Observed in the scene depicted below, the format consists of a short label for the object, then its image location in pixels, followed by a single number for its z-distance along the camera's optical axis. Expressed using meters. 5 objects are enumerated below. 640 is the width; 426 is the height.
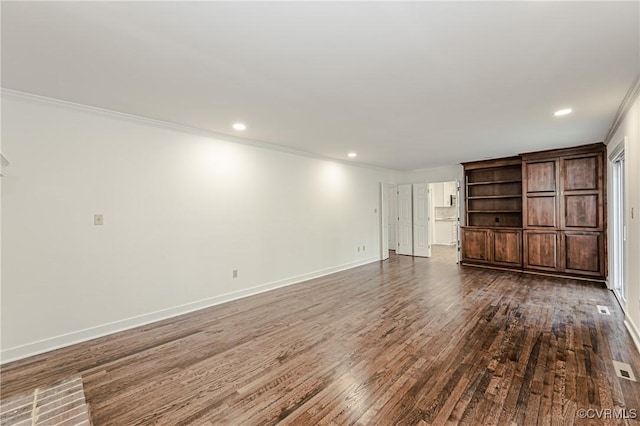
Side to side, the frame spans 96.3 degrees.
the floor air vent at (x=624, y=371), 2.29
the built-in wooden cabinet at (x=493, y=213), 6.35
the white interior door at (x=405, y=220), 8.34
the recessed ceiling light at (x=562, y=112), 3.40
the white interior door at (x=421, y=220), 7.98
